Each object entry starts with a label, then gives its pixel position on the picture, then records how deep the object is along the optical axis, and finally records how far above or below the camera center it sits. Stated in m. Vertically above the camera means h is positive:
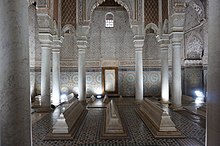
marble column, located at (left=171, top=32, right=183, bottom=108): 9.43 +0.12
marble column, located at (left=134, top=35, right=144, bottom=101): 11.21 +0.16
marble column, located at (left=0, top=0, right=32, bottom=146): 2.71 -0.05
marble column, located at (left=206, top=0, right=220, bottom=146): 2.70 -0.08
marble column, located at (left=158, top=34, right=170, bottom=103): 11.38 +0.27
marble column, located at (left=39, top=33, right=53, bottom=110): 9.29 +0.16
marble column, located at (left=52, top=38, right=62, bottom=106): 11.41 +0.08
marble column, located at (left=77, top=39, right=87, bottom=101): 11.54 +0.12
